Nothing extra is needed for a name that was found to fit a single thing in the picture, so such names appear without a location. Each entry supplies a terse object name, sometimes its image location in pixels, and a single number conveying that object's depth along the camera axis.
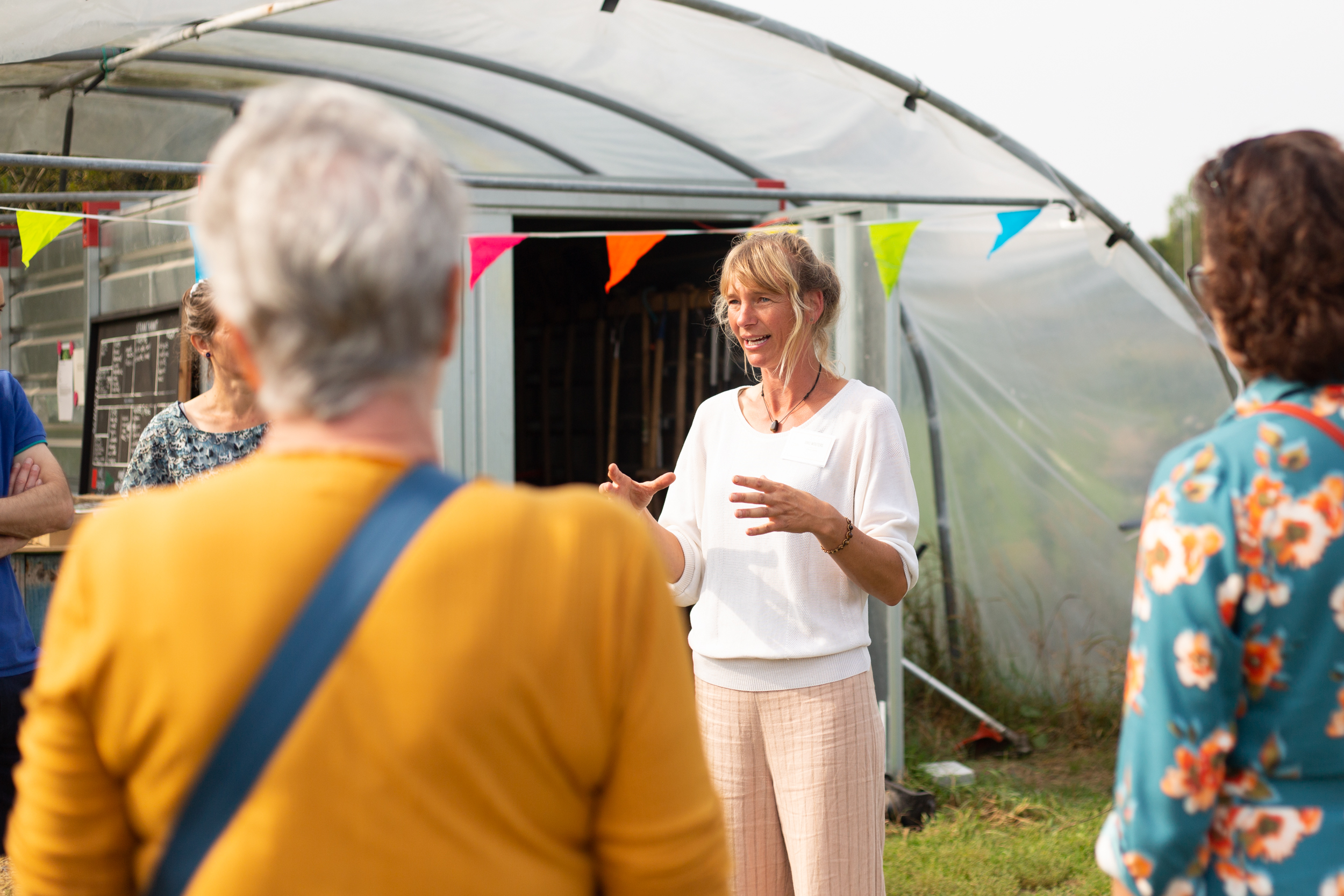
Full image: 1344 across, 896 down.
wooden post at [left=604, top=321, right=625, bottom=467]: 7.46
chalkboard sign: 4.85
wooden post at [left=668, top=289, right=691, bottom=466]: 6.91
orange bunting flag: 4.27
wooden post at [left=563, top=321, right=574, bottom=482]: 7.97
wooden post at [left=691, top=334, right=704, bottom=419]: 6.74
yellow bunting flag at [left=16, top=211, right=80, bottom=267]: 3.84
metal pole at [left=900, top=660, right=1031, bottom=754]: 5.30
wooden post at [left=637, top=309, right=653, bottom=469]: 7.34
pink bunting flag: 4.16
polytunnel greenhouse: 4.55
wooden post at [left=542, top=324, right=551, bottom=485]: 8.24
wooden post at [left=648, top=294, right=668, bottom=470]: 7.21
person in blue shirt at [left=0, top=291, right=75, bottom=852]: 2.82
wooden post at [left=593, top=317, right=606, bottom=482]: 7.82
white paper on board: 5.88
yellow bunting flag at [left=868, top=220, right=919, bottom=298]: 4.34
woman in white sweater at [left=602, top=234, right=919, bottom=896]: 2.31
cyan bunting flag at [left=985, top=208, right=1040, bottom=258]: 4.62
